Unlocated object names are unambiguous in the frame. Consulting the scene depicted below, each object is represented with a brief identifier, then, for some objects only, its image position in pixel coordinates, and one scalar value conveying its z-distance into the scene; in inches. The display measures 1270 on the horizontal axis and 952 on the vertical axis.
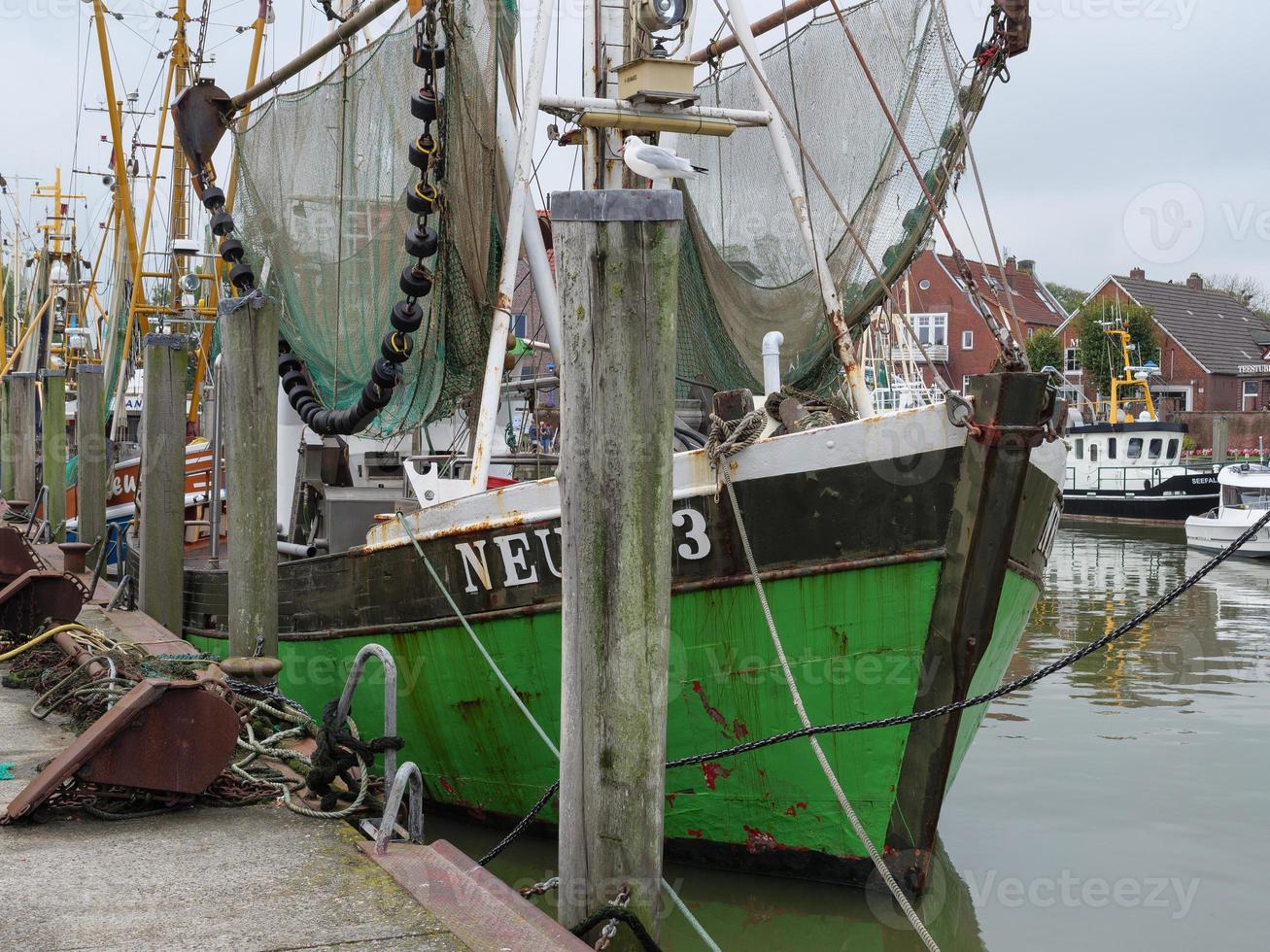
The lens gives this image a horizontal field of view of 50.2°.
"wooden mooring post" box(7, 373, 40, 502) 871.7
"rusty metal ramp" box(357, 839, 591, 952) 167.3
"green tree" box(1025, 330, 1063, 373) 2119.5
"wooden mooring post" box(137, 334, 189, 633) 403.5
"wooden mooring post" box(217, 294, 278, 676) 303.9
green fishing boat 271.3
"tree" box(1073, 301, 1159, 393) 2097.7
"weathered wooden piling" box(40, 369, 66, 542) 729.6
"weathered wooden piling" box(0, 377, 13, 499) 951.6
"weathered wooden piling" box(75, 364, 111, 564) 575.2
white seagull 209.6
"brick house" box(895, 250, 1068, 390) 2306.8
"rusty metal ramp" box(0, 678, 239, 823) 208.2
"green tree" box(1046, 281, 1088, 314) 2669.0
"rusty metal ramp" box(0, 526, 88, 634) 362.9
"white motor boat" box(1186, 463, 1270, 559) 1241.1
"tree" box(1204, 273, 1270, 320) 3025.1
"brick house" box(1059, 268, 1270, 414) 2255.2
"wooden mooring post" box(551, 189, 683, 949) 179.9
